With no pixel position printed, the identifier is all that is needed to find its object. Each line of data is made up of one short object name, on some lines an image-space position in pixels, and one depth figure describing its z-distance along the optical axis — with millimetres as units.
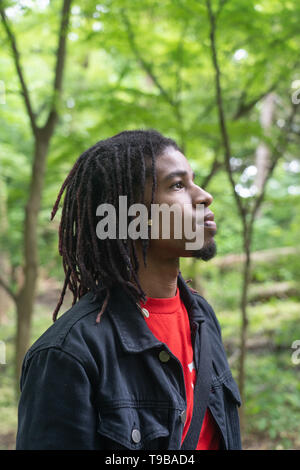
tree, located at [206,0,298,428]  3627
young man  1306
